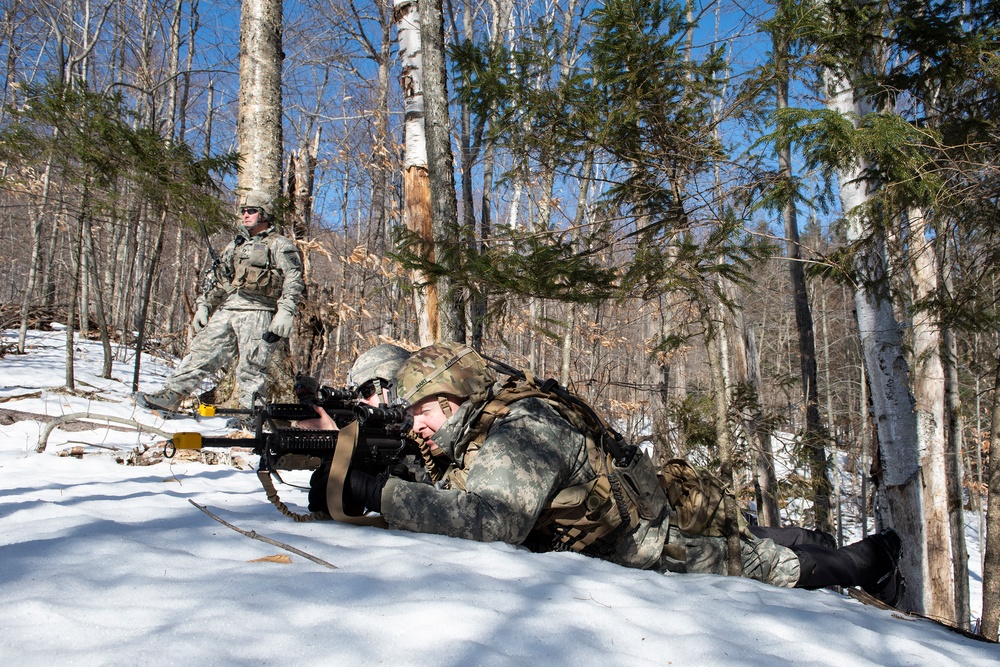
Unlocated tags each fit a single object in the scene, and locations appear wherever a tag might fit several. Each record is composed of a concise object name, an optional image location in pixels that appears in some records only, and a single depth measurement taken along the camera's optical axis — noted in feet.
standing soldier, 18.40
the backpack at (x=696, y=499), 9.51
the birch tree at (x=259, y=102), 19.53
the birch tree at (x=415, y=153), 16.34
